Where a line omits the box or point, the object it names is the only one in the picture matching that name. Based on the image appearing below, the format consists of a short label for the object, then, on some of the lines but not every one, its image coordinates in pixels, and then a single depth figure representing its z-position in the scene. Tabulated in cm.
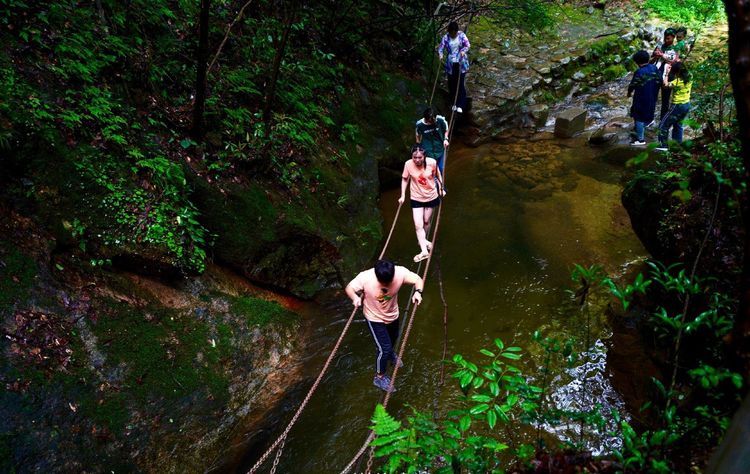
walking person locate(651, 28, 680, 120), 770
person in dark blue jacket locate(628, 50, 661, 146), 842
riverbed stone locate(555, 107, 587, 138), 1133
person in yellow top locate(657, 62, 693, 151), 757
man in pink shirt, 434
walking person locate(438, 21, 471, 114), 1020
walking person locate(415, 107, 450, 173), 740
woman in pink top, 642
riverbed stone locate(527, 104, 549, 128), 1212
